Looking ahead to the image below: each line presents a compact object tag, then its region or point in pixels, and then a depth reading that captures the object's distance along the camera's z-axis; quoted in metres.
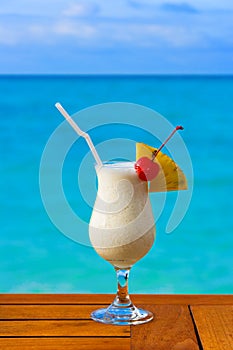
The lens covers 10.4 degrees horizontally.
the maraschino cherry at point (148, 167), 1.56
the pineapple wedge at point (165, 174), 1.56
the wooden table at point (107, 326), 1.47
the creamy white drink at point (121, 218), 1.57
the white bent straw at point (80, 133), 1.54
